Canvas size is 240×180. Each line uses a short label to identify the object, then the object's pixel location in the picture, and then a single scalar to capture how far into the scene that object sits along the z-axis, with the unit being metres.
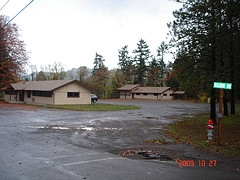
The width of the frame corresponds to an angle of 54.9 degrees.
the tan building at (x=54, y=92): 34.91
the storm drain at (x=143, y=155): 7.39
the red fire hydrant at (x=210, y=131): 10.36
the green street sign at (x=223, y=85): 9.20
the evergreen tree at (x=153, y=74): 73.56
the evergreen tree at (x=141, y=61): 75.69
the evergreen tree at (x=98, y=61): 79.88
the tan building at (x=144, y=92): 65.01
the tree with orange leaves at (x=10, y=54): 41.00
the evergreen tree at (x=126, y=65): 76.99
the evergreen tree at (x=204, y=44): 11.65
